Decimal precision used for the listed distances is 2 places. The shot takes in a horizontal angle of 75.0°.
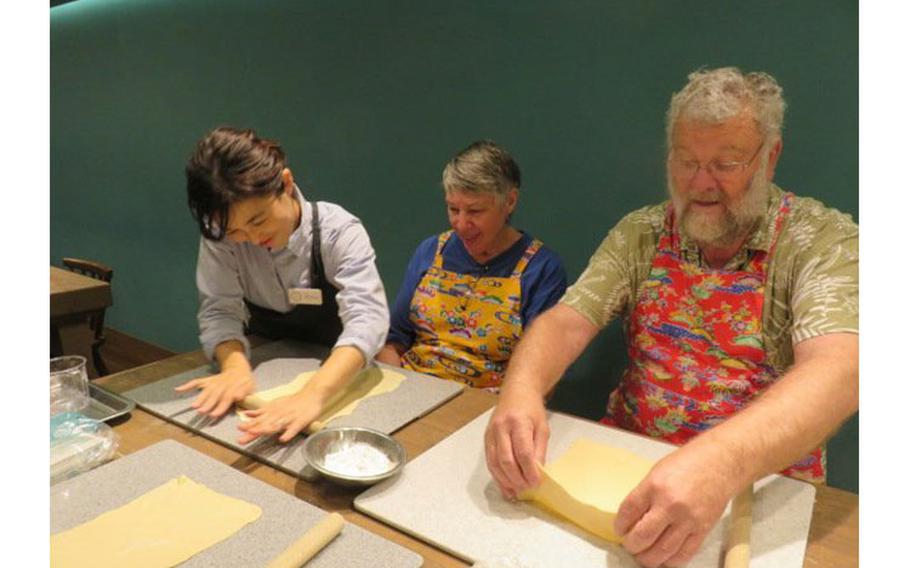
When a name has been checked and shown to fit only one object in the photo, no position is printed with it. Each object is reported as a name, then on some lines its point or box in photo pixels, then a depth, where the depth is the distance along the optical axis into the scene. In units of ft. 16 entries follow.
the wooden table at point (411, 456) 2.52
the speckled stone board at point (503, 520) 2.48
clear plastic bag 3.04
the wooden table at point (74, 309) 7.13
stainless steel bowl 3.00
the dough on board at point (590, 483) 2.59
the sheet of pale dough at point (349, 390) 3.82
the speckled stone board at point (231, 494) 2.42
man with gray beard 3.41
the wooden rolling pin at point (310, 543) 2.30
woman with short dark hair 3.95
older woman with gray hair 5.63
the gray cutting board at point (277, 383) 3.33
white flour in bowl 3.07
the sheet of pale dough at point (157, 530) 2.42
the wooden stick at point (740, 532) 2.34
